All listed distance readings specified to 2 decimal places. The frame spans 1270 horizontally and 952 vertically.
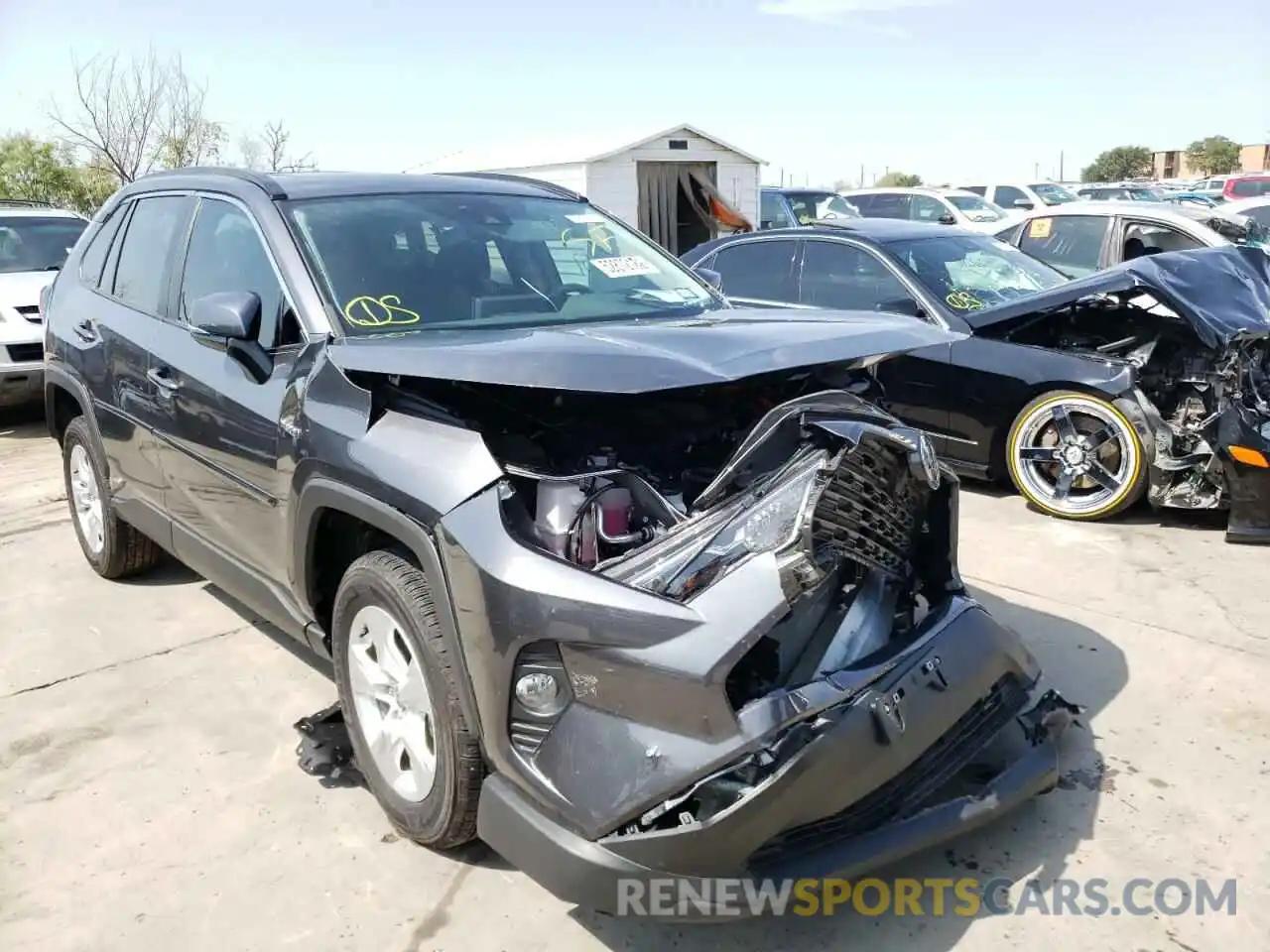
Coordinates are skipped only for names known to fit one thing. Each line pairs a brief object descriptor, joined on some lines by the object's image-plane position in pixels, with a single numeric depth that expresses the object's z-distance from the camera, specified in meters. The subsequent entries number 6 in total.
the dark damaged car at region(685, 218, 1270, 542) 5.33
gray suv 2.29
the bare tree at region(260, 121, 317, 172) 26.16
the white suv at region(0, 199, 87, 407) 8.87
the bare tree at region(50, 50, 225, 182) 22.11
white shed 17.75
